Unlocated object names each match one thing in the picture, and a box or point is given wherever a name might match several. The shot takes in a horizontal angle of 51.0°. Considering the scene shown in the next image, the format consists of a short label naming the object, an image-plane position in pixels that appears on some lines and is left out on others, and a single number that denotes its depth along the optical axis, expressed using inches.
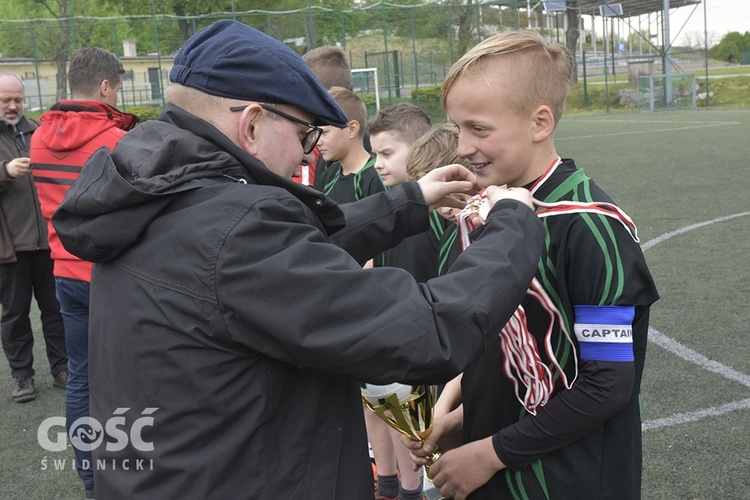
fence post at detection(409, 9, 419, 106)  1143.2
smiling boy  75.8
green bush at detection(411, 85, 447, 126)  1111.4
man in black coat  60.3
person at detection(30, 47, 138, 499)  173.3
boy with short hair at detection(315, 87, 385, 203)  178.2
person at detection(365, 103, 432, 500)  154.0
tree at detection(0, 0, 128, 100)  1168.8
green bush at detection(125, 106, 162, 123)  1160.9
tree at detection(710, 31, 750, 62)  2613.2
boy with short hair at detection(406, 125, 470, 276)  138.3
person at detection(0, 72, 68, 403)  224.8
